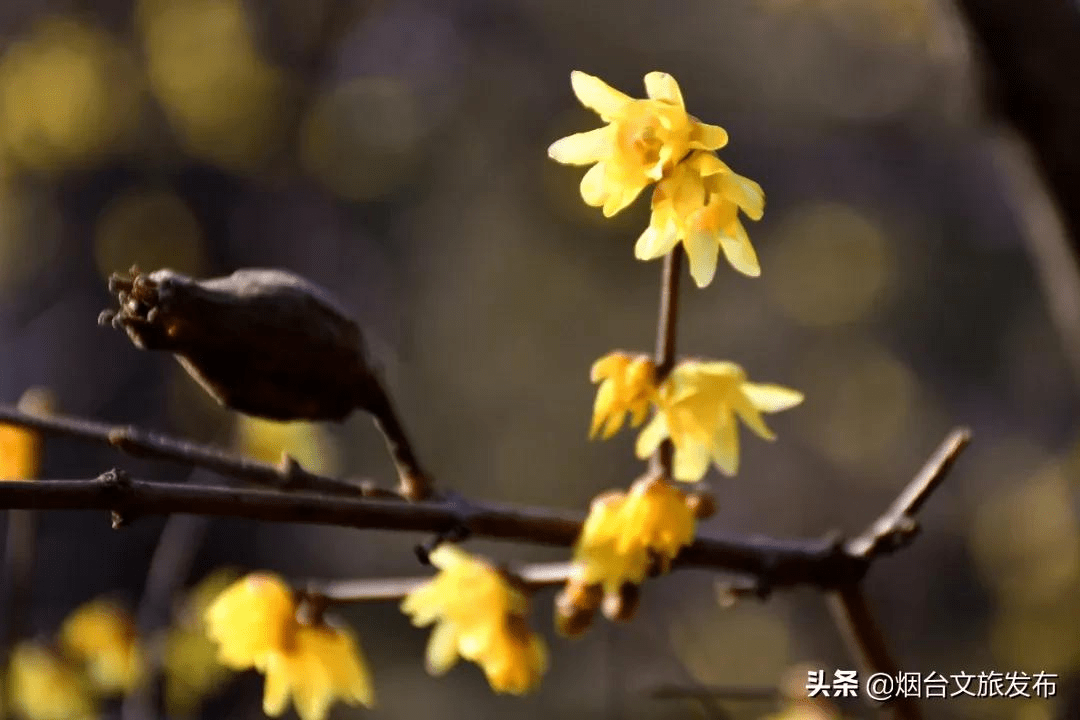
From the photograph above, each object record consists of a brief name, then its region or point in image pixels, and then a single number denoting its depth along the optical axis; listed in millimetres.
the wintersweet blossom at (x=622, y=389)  922
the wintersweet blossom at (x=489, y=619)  949
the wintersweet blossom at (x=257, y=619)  945
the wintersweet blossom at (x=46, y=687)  1170
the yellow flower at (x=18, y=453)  957
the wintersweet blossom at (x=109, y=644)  1168
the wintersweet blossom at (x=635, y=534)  923
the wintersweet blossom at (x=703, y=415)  928
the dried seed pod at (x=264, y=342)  904
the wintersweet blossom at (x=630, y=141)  909
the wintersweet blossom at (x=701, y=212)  910
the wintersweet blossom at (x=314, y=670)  948
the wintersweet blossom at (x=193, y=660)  1426
